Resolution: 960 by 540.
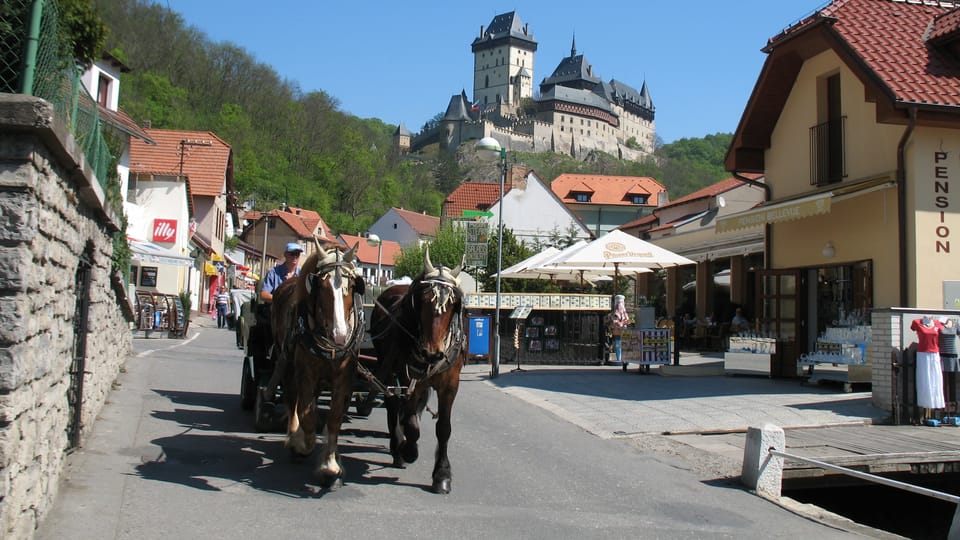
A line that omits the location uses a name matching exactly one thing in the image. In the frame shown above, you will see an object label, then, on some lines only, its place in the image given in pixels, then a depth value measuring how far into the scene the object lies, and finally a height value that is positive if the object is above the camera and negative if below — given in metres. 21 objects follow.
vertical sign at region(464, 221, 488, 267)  17.64 +1.76
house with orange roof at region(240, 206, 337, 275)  72.56 +8.48
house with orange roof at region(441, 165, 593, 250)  57.88 +8.46
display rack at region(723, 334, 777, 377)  15.80 -0.36
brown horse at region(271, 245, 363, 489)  6.65 -0.14
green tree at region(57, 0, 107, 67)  8.10 +2.95
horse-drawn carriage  6.70 -0.24
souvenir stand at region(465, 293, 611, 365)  19.52 +0.11
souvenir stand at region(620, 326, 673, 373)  16.81 -0.29
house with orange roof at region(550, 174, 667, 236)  80.38 +12.75
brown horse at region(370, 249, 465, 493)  6.93 -0.26
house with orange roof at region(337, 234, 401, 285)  91.38 +7.40
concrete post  7.86 -1.20
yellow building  12.77 +2.82
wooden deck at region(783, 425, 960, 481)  8.84 -1.24
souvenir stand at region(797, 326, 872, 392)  13.67 -0.33
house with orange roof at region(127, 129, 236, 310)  40.38 +6.39
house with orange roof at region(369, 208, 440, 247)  88.69 +10.66
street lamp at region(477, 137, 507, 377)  16.97 +3.58
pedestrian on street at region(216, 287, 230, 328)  36.56 +0.55
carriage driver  9.50 +0.59
